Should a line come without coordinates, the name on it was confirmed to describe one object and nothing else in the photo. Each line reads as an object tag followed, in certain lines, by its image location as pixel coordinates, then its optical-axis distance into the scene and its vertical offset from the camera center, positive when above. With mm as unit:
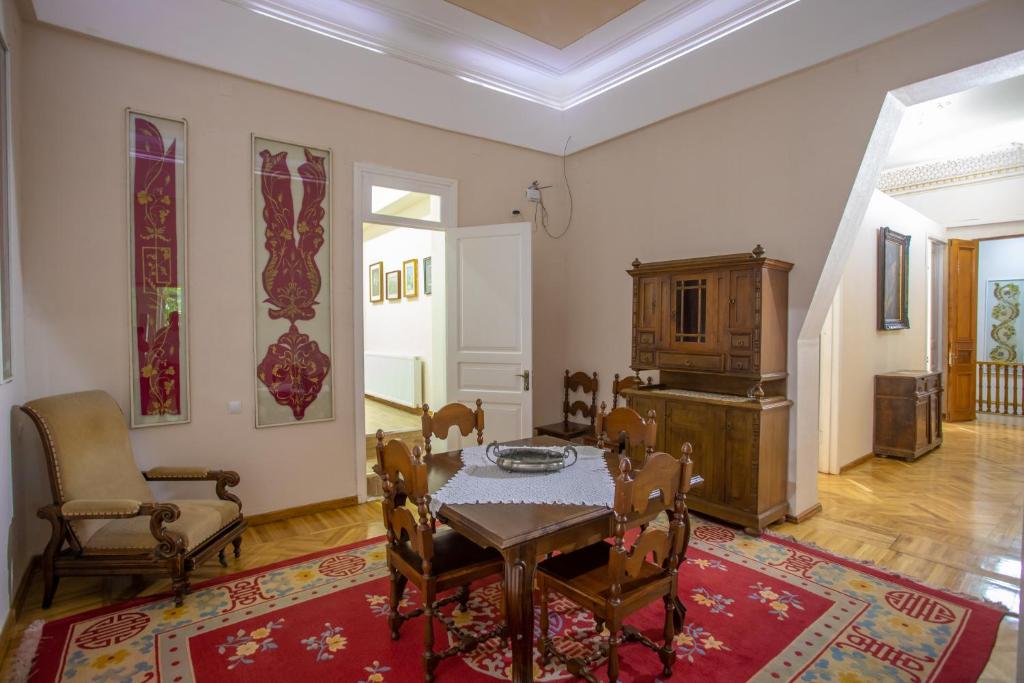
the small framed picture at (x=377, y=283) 9039 +849
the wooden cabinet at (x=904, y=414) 5363 -912
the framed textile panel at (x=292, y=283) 3768 +366
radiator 7844 -774
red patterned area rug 2160 -1411
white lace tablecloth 2088 -668
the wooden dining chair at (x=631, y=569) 1867 -987
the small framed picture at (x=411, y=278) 7797 +810
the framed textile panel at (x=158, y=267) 3314 +423
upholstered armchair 2623 -942
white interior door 4508 +62
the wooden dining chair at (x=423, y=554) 2020 -980
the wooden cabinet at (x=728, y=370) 3508 -297
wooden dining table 1820 -748
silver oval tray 2398 -621
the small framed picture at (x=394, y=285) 8352 +749
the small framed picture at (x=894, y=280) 5547 +535
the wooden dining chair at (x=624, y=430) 2717 -555
